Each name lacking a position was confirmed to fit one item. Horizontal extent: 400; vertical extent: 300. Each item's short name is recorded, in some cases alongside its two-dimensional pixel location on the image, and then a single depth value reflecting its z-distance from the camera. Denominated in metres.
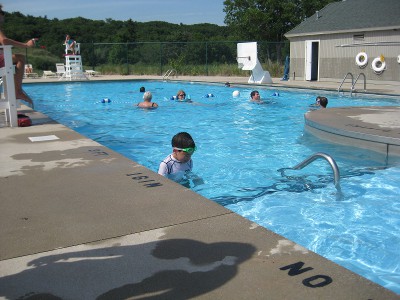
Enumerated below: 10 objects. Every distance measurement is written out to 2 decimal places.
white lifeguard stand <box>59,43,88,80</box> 26.16
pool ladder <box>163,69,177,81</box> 27.98
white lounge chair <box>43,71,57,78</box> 29.44
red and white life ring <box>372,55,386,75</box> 20.73
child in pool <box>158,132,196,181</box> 5.46
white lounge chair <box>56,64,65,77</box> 28.09
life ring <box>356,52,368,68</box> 21.62
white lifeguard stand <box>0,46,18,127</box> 7.40
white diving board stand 21.06
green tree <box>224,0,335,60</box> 41.56
